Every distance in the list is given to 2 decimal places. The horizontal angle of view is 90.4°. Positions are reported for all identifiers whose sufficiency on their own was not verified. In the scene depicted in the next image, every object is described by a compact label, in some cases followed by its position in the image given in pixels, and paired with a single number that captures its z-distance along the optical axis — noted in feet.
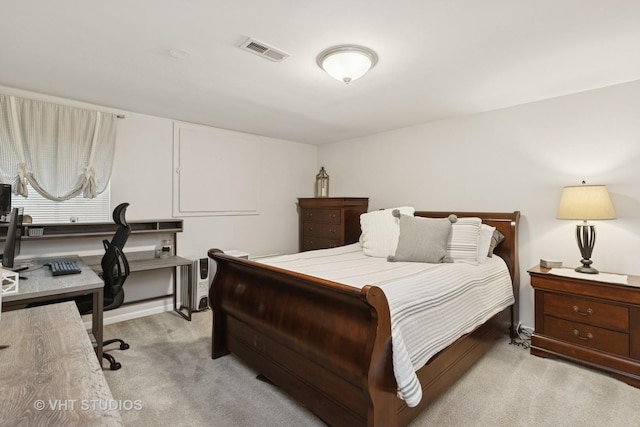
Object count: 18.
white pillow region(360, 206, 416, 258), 10.21
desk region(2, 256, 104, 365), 5.92
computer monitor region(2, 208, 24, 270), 6.56
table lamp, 7.95
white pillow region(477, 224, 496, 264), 9.41
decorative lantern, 16.47
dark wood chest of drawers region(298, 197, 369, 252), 13.52
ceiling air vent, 6.53
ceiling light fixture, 6.66
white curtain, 8.91
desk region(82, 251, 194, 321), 10.14
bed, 4.80
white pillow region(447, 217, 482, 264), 8.99
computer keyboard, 7.33
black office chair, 7.94
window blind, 9.53
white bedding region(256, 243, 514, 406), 5.14
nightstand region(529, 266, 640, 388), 7.32
